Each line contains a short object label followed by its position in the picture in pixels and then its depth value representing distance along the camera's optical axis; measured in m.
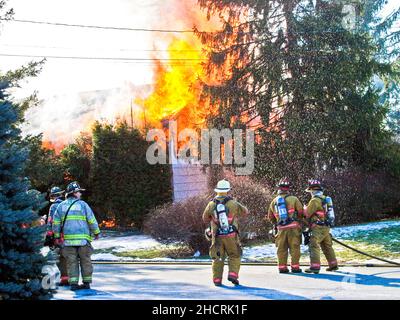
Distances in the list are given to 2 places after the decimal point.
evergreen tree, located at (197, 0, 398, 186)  25.28
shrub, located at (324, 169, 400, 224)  23.55
